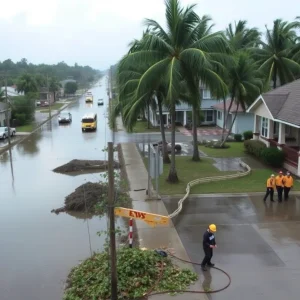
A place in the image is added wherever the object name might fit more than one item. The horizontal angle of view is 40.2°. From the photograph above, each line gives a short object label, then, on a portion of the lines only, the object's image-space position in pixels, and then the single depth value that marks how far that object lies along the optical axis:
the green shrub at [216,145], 32.51
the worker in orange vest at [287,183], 16.75
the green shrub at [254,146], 26.08
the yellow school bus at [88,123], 46.06
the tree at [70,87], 124.94
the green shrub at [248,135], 35.53
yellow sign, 8.62
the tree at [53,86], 98.76
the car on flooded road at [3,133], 38.59
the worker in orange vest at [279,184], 16.80
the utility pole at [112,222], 8.38
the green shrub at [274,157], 23.42
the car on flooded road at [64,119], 54.16
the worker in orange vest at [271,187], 16.61
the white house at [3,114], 47.66
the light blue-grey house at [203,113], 47.81
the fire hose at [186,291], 9.37
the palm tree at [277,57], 36.44
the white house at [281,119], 22.05
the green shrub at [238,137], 36.47
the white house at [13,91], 86.43
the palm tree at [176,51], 17.06
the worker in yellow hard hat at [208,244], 10.45
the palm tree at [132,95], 20.36
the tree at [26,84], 87.31
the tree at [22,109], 51.67
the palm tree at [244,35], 41.72
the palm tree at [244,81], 28.89
